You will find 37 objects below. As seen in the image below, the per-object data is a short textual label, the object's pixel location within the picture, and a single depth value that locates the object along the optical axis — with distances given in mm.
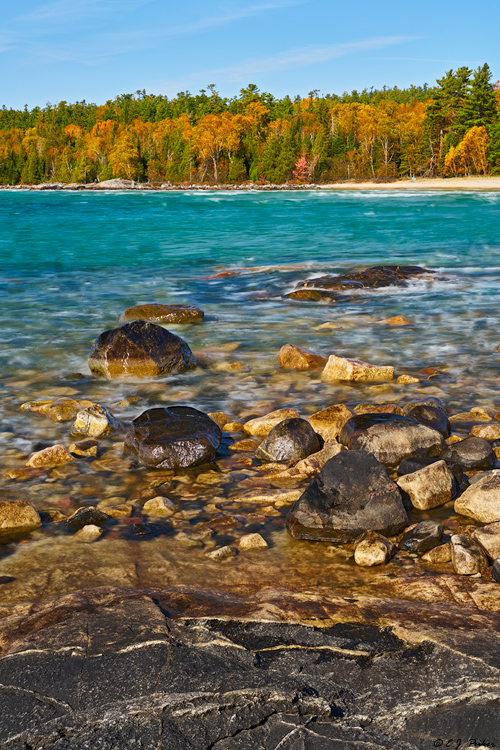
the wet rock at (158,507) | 3945
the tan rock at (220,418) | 5547
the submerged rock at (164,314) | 10445
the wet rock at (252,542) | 3500
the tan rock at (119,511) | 3912
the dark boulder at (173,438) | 4664
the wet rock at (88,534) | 3599
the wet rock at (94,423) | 5328
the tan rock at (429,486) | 3953
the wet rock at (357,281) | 12766
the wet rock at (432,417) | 5070
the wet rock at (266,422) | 5348
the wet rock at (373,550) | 3297
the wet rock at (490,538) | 3174
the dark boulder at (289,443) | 4727
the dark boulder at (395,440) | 4586
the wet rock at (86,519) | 3756
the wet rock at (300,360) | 7324
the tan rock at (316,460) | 4540
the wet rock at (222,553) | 3381
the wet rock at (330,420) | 5148
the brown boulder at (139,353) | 7203
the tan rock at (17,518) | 3709
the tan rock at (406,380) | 6789
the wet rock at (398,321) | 10102
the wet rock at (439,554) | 3297
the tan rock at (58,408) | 5738
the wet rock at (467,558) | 3127
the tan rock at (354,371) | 6785
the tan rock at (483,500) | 3629
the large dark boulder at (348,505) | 3586
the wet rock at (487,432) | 4996
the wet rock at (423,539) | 3408
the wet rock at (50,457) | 4691
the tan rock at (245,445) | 5051
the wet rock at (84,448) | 4910
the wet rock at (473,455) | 4449
